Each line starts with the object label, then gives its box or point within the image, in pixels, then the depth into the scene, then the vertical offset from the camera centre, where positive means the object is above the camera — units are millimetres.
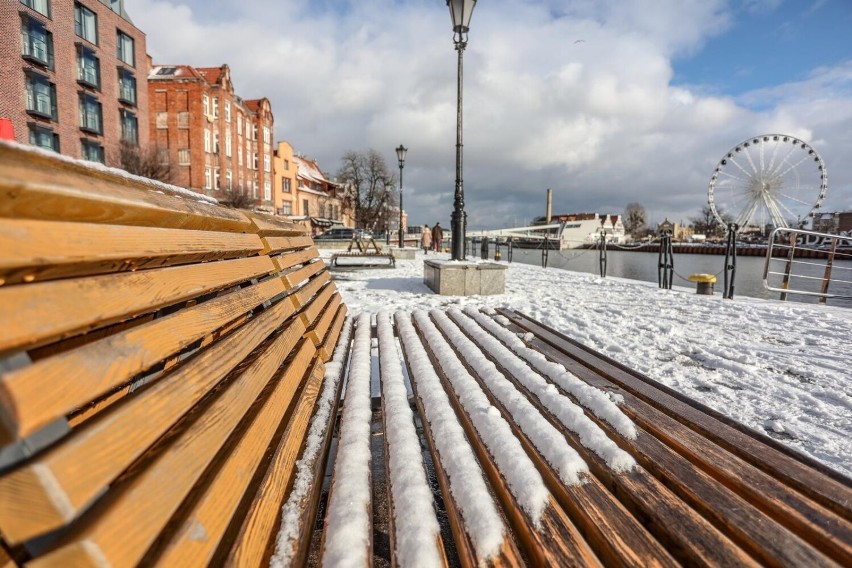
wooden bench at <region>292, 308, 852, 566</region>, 930 -640
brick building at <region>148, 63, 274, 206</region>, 32688 +8493
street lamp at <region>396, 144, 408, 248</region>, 19172 +3901
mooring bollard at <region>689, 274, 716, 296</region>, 8062 -705
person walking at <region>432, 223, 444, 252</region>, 24094 +231
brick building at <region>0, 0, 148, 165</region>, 19797 +8252
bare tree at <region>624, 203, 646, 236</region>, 98625 +5712
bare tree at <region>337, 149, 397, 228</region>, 51500 +6744
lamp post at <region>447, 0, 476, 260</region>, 6547 +1863
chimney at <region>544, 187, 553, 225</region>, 103812 +9442
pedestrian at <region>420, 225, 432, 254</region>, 26591 +118
